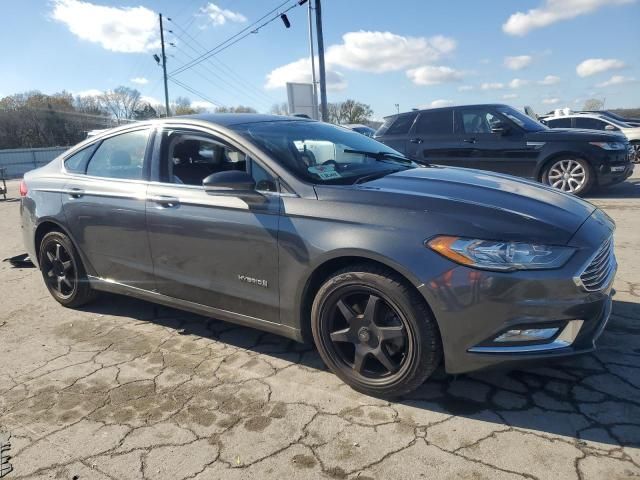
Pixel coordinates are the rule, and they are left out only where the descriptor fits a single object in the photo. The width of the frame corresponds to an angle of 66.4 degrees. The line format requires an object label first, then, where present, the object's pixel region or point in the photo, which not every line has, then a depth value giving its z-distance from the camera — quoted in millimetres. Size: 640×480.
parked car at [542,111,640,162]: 14344
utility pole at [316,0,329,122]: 16859
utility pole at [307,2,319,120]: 20945
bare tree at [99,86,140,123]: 55756
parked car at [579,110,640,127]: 16423
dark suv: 8477
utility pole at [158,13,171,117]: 36000
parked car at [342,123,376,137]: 23475
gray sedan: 2387
